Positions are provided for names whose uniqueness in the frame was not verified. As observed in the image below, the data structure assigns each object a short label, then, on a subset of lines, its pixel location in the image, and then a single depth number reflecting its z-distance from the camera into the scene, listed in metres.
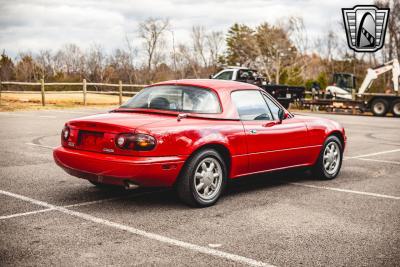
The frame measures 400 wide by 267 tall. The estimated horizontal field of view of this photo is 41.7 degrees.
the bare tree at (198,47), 74.94
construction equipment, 28.44
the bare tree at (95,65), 64.50
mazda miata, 5.31
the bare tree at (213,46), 77.31
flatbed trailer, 28.34
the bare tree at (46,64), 65.29
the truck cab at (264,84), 26.12
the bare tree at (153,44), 67.56
